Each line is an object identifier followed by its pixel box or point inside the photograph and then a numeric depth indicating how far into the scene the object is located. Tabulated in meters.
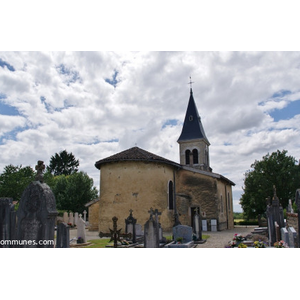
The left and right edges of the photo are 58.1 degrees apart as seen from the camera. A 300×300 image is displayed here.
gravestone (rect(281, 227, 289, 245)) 9.65
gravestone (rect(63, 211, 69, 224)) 35.09
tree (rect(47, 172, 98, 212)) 39.31
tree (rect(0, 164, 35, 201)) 37.37
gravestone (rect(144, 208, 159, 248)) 10.95
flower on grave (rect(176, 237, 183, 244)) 12.94
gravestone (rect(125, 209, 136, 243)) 16.20
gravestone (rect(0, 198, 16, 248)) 8.06
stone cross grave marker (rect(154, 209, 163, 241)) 13.08
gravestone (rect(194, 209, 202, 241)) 14.83
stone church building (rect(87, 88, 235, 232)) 18.86
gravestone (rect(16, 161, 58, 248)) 6.93
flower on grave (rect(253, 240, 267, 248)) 9.67
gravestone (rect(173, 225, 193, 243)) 13.48
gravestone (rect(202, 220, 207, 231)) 21.98
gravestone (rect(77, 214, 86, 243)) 13.82
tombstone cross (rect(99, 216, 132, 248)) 12.89
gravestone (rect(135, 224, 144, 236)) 16.78
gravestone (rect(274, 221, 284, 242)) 11.93
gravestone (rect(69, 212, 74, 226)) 33.85
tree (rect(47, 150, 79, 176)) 56.53
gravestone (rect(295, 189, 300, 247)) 7.16
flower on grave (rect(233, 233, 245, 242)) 13.44
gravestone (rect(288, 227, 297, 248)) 8.66
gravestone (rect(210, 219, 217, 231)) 21.62
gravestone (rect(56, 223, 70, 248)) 8.08
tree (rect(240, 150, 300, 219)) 31.30
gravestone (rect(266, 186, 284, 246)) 12.54
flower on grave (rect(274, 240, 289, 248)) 9.24
